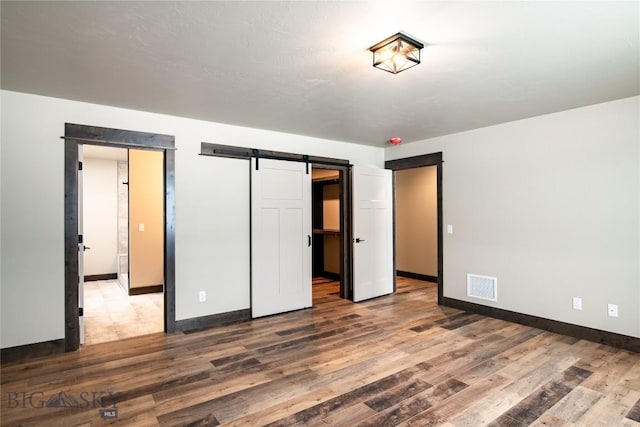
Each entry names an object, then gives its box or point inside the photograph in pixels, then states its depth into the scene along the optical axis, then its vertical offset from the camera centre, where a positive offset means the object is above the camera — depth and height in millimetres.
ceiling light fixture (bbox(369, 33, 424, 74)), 2206 +1080
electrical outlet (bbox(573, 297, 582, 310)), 3717 -957
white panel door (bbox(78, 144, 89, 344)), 3465 -379
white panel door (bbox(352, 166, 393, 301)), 5309 -274
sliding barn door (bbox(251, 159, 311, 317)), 4461 -274
